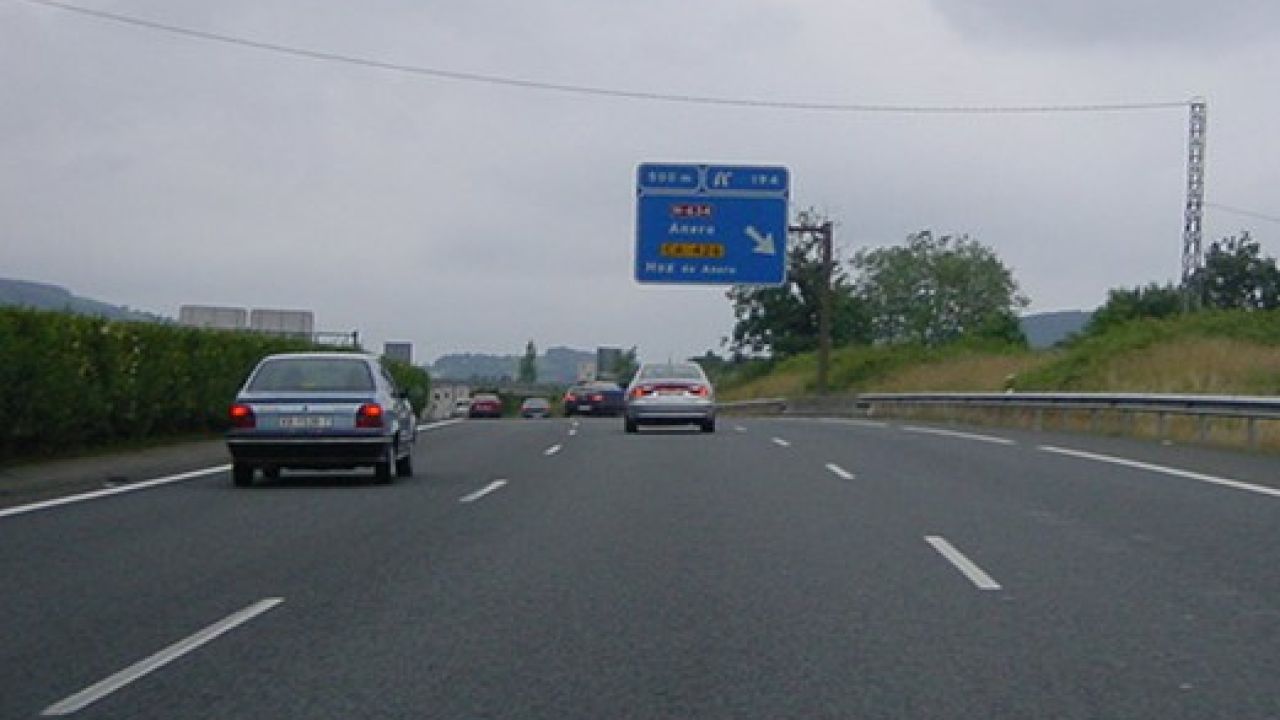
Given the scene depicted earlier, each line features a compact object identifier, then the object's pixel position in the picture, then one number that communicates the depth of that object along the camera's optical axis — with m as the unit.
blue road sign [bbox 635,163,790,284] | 40.81
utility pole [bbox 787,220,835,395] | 50.48
